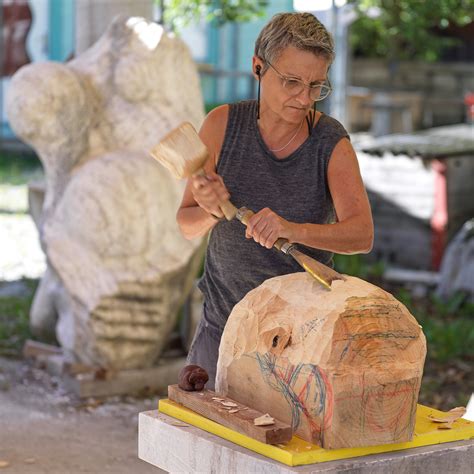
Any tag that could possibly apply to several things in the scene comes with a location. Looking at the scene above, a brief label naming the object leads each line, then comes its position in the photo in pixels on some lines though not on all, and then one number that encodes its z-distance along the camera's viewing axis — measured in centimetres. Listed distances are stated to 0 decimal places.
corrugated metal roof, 1258
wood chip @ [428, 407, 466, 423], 393
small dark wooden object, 398
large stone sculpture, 788
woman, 400
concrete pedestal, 348
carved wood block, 354
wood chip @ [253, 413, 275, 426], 356
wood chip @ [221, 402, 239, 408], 380
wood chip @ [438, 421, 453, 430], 385
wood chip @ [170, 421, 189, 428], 383
